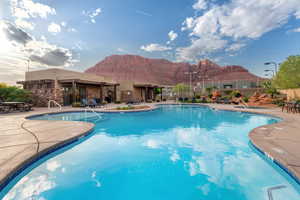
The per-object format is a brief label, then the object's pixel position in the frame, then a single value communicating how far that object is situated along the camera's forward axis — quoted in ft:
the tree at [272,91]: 58.04
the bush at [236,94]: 77.44
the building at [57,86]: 46.09
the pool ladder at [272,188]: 7.19
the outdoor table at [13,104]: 32.78
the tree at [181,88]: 84.23
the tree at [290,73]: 45.51
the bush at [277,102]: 46.08
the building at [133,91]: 74.38
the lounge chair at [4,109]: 32.40
